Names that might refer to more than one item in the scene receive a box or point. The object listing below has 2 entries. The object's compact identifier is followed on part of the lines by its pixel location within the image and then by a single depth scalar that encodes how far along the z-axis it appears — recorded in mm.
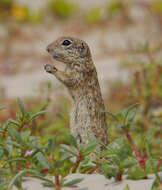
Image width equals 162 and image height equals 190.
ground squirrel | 5531
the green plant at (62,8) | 23500
